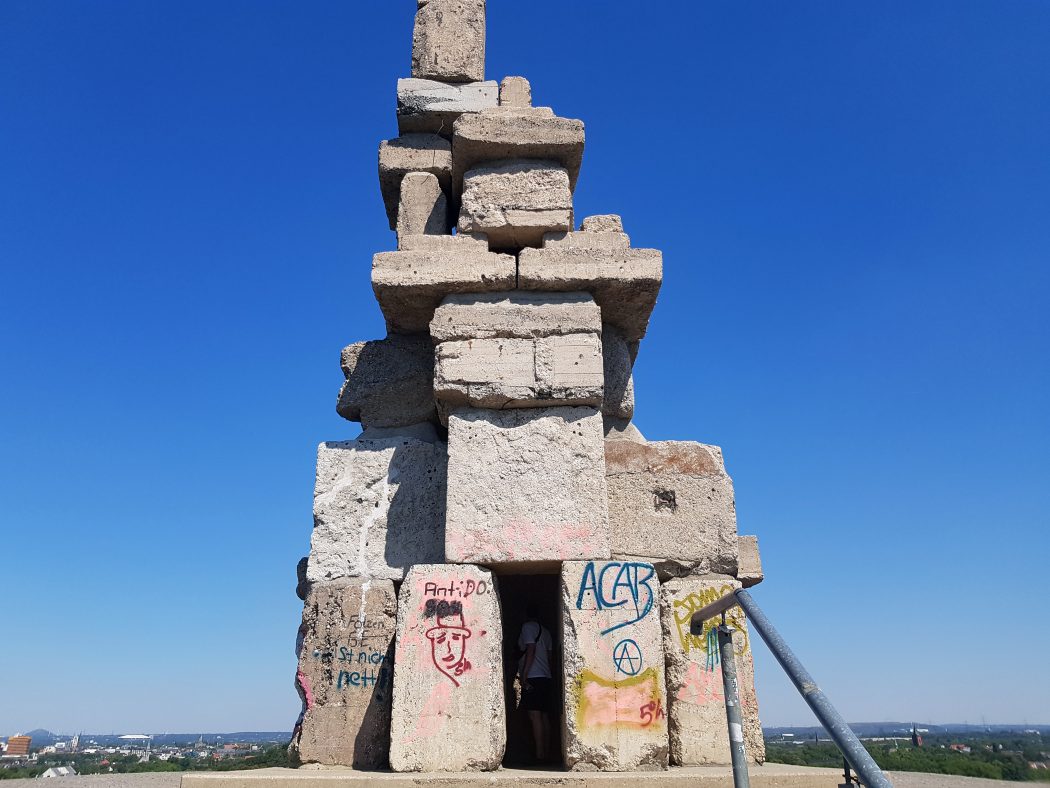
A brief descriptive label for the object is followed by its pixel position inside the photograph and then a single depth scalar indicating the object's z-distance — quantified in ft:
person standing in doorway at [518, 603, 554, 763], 15.30
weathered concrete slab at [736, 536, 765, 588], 17.34
